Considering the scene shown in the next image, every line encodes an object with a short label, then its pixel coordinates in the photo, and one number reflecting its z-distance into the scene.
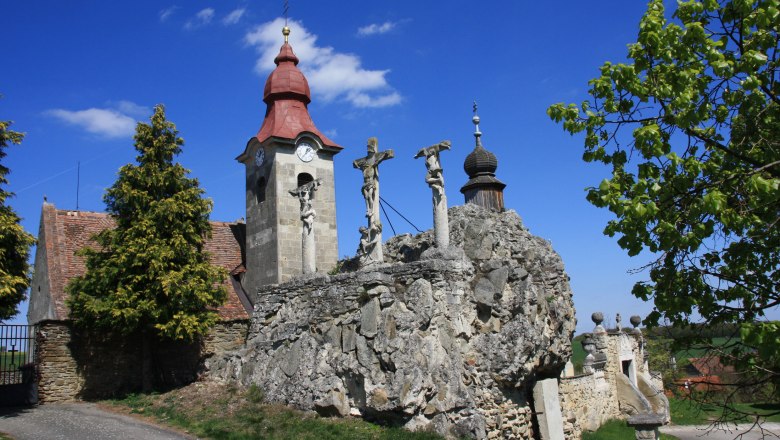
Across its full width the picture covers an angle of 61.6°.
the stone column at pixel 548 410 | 16.33
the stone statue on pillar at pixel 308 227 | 18.64
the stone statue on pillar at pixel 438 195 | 16.09
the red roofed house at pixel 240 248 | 19.83
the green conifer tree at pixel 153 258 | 19.08
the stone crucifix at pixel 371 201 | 17.45
